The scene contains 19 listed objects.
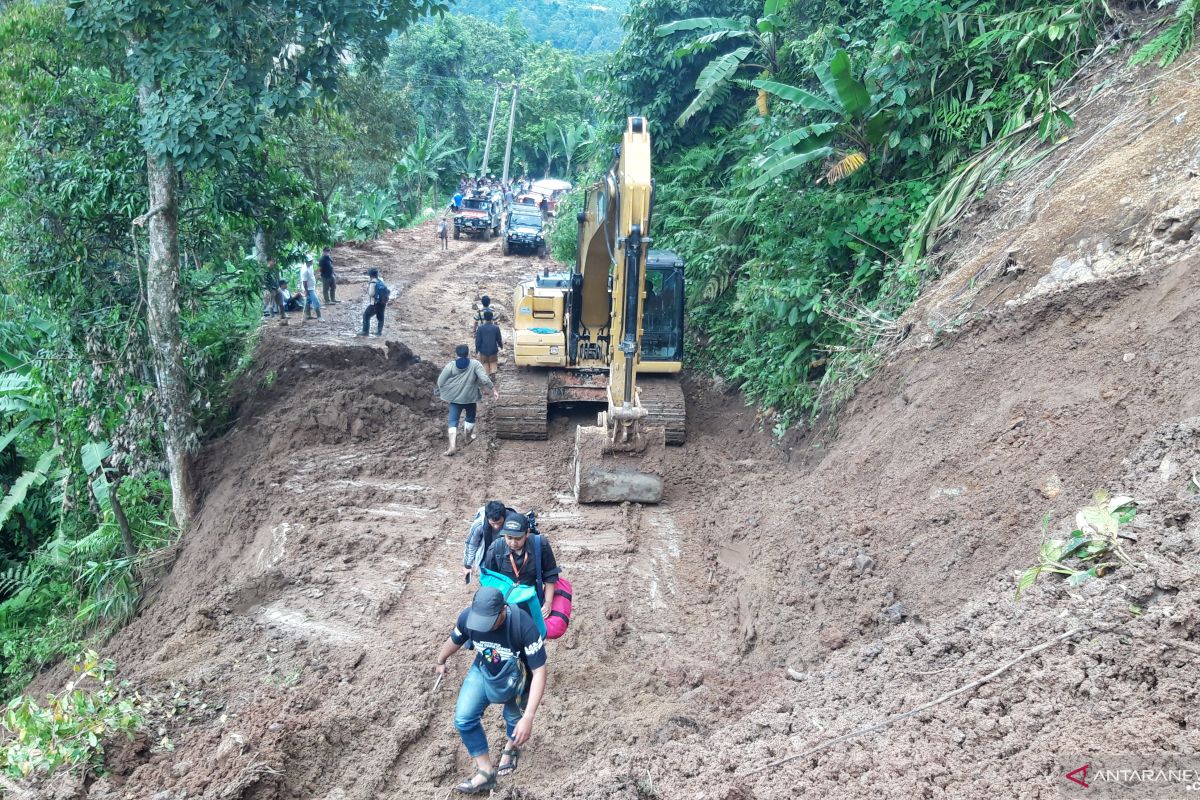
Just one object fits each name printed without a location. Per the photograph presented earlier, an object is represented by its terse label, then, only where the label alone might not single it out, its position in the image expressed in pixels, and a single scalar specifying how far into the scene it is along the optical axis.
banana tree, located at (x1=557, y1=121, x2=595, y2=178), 45.66
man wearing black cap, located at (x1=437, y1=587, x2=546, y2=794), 4.64
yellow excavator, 8.49
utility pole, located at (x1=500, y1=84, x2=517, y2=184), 39.28
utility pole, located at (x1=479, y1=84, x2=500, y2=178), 40.02
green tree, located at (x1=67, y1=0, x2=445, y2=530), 8.24
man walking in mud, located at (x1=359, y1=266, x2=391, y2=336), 15.51
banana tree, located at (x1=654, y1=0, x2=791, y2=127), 14.36
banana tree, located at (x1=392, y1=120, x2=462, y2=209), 35.69
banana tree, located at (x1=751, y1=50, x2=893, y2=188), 10.27
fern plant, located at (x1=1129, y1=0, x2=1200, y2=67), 9.05
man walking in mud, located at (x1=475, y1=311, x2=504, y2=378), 12.16
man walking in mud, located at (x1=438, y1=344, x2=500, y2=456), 10.48
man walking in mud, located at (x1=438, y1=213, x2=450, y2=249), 27.95
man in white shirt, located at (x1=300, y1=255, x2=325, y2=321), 16.12
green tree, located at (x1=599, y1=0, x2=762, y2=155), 17.66
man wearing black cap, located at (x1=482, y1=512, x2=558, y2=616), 5.36
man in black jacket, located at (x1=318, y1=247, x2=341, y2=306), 17.91
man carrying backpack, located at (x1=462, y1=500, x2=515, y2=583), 5.63
